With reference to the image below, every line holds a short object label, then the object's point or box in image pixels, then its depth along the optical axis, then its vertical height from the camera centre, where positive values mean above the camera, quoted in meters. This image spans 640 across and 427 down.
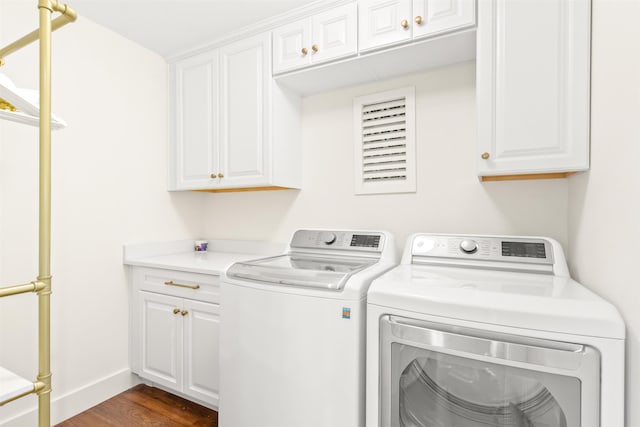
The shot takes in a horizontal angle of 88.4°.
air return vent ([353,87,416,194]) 1.97 +0.43
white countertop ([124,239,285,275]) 1.99 -0.32
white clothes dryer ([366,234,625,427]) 0.91 -0.43
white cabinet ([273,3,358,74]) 1.79 +0.99
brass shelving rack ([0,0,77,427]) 0.94 -0.03
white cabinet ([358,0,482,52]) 1.51 +0.94
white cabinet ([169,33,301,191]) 2.08 +0.60
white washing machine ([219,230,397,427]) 1.25 -0.55
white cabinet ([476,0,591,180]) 1.28 +0.51
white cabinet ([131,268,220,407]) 1.88 -0.74
